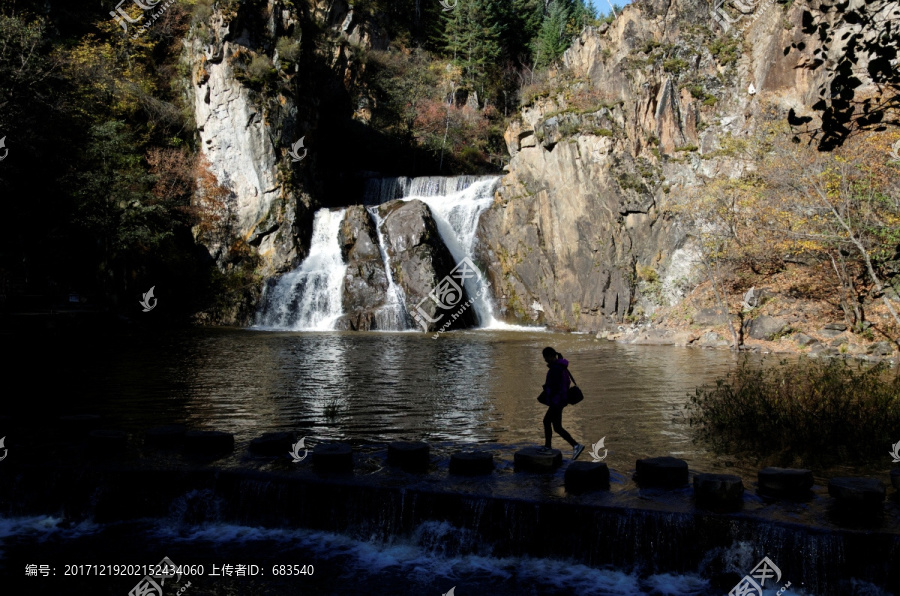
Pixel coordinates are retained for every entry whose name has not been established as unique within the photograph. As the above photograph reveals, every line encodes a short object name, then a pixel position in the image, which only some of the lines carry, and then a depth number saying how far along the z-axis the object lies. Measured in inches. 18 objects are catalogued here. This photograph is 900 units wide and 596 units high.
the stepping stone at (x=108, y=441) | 368.5
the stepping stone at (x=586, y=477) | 303.3
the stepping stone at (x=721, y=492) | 276.2
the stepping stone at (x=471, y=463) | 331.9
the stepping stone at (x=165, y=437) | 385.4
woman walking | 365.4
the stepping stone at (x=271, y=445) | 368.5
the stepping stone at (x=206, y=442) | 371.9
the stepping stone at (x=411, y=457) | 342.0
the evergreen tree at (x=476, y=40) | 2442.2
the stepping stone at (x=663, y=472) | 310.5
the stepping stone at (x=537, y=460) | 335.0
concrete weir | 251.4
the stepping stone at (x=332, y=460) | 334.6
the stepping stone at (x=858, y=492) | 267.0
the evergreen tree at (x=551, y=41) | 2412.6
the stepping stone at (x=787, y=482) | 292.4
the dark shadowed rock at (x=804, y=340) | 936.3
